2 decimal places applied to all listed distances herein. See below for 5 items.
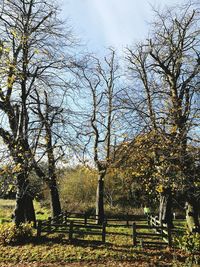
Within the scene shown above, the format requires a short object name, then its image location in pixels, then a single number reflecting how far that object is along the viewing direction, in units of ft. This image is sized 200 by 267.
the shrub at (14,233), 45.47
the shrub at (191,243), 37.31
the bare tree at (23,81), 38.62
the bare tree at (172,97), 33.68
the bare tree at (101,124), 69.85
